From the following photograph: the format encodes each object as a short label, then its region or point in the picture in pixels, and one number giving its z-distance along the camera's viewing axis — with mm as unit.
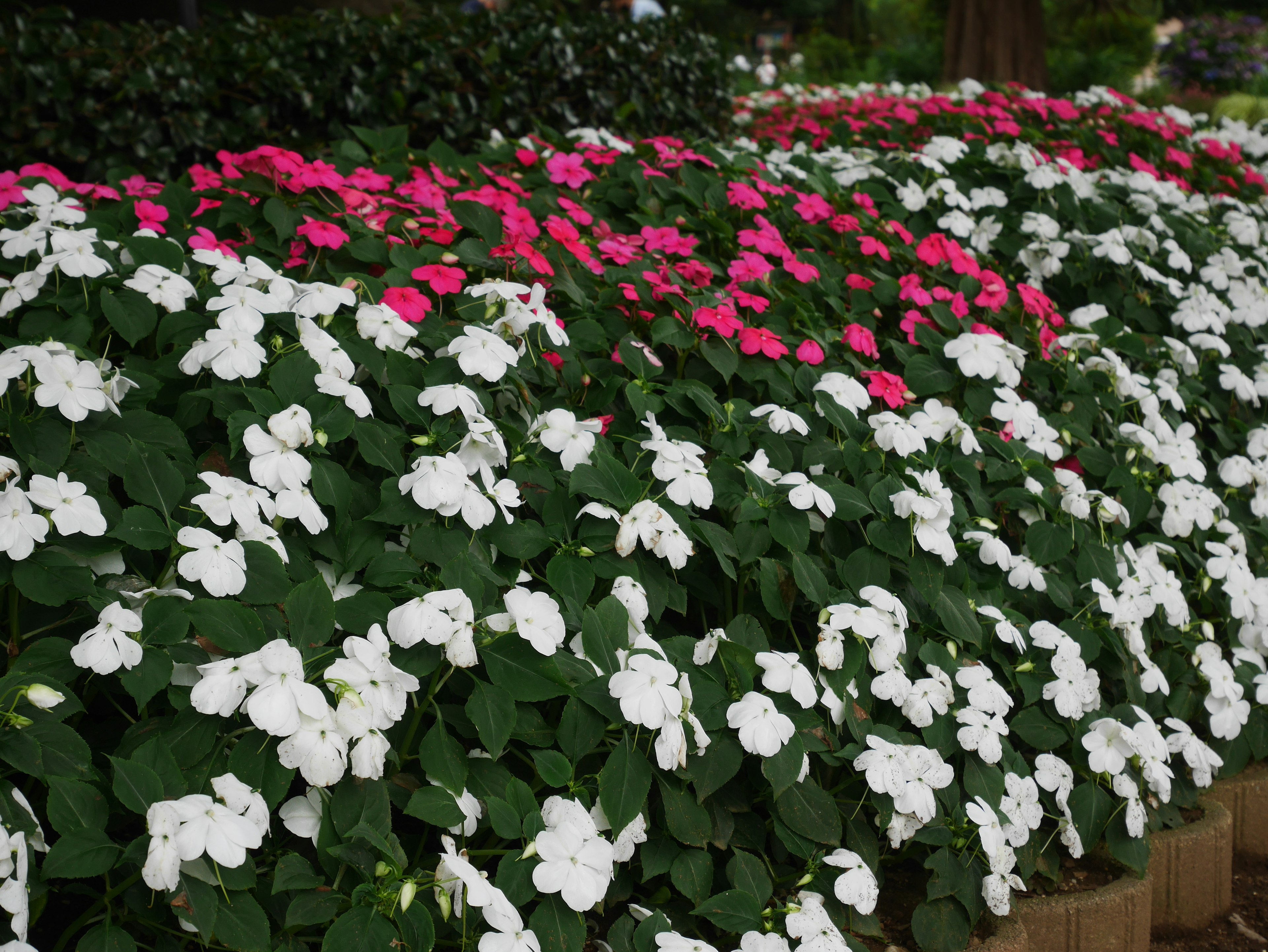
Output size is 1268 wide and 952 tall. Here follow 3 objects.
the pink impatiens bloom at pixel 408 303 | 2086
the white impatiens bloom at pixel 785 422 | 2053
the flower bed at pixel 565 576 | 1367
